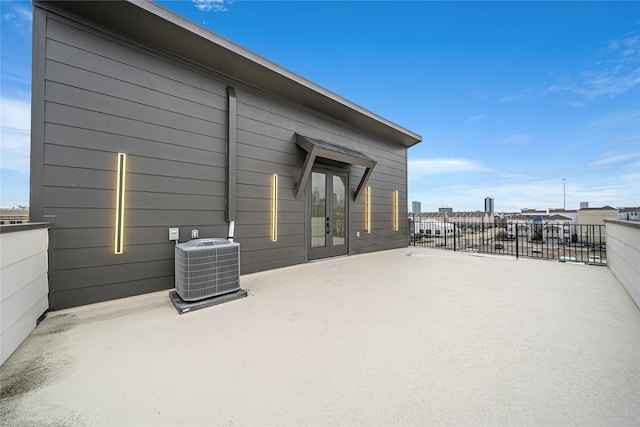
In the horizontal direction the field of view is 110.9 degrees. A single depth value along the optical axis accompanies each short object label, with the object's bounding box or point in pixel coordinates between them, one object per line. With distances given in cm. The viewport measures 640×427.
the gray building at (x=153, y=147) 241
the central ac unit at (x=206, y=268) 248
